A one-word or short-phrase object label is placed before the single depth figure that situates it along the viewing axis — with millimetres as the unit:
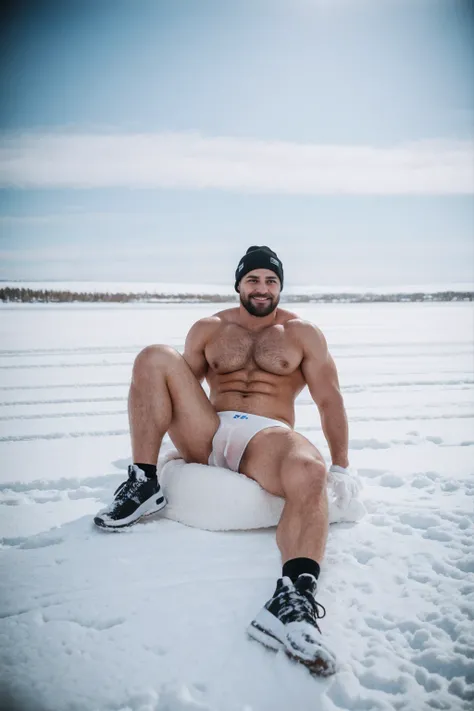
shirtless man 1955
